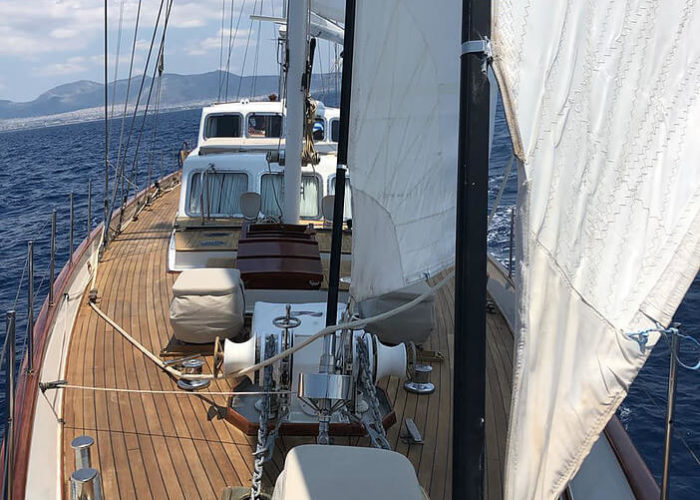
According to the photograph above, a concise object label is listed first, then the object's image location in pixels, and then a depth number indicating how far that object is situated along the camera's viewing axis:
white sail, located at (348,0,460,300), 2.32
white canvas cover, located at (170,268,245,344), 4.83
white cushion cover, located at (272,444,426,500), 2.13
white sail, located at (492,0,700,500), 1.27
